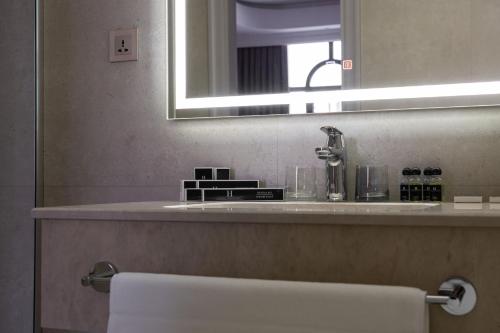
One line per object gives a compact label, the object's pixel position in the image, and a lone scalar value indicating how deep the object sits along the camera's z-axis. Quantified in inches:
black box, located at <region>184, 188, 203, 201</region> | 55.9
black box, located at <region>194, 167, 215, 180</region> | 58.7
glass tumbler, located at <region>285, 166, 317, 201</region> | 55.1
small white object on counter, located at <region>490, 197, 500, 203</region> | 49.4
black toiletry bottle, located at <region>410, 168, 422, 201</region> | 52.1
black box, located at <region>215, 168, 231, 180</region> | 58.5
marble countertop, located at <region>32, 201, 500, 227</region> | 32.5
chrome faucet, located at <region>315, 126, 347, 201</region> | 52.8
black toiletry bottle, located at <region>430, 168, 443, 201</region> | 51.5
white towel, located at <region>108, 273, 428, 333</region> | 32.1
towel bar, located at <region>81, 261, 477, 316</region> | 32.4
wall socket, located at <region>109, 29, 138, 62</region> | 63.2
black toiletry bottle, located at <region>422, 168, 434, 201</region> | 51.8
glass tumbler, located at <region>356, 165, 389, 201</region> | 53.1
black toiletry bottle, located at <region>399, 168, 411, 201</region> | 52.4
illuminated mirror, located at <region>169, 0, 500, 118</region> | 52.6
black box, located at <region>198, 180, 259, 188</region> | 56.4
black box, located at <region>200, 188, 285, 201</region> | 54.7
